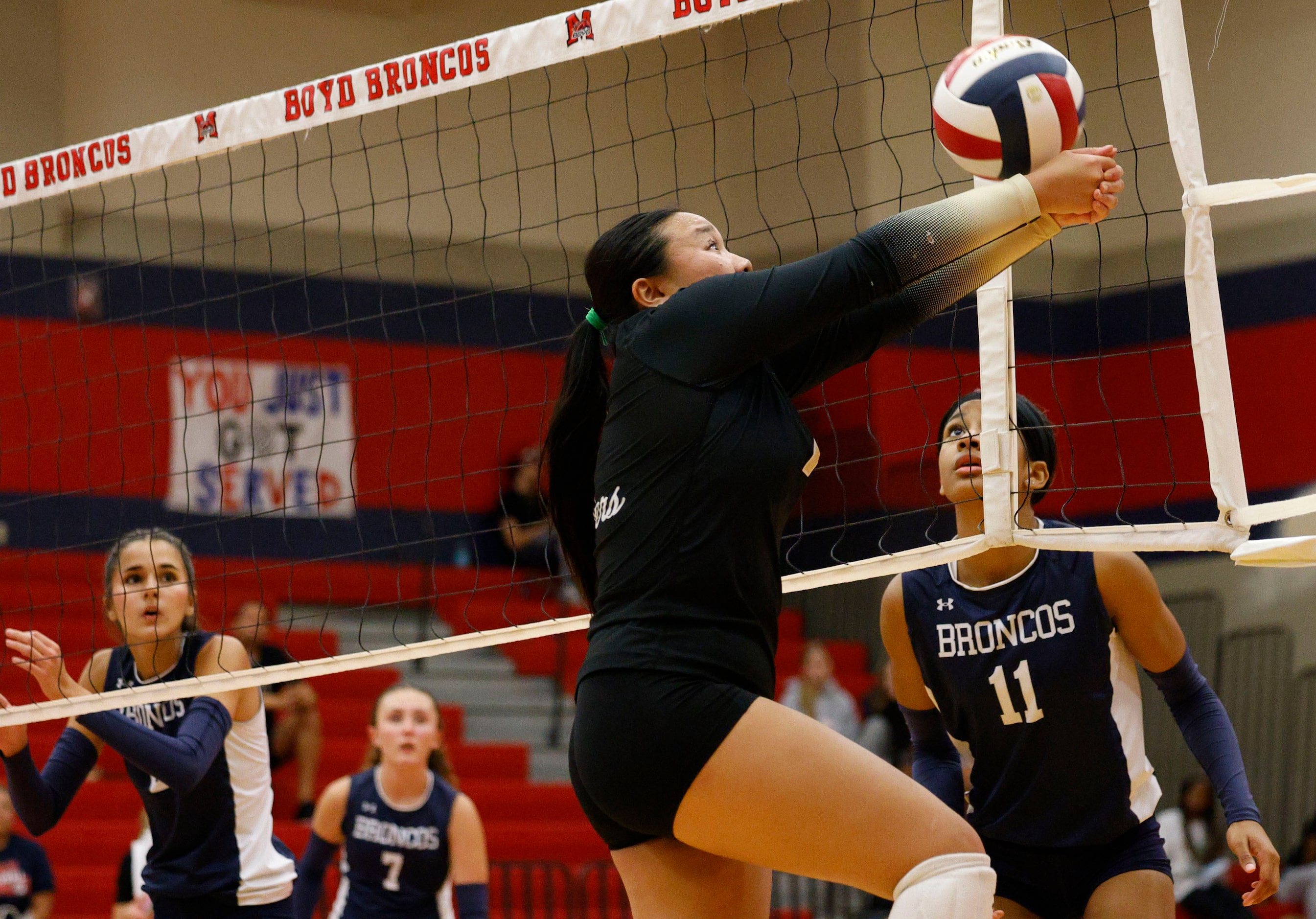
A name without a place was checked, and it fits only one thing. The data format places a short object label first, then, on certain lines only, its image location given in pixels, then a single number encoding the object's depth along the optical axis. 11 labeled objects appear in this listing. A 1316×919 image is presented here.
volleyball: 5.96
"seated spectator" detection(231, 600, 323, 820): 19.98
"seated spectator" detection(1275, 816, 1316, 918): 19.06
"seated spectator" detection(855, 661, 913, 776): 20.84
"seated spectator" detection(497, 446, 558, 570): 25.61
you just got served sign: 24.87
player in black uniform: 4.68
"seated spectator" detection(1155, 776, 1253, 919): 18.25
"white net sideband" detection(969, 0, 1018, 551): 7.29
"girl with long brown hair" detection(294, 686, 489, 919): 11.30
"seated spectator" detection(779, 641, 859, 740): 21.36
